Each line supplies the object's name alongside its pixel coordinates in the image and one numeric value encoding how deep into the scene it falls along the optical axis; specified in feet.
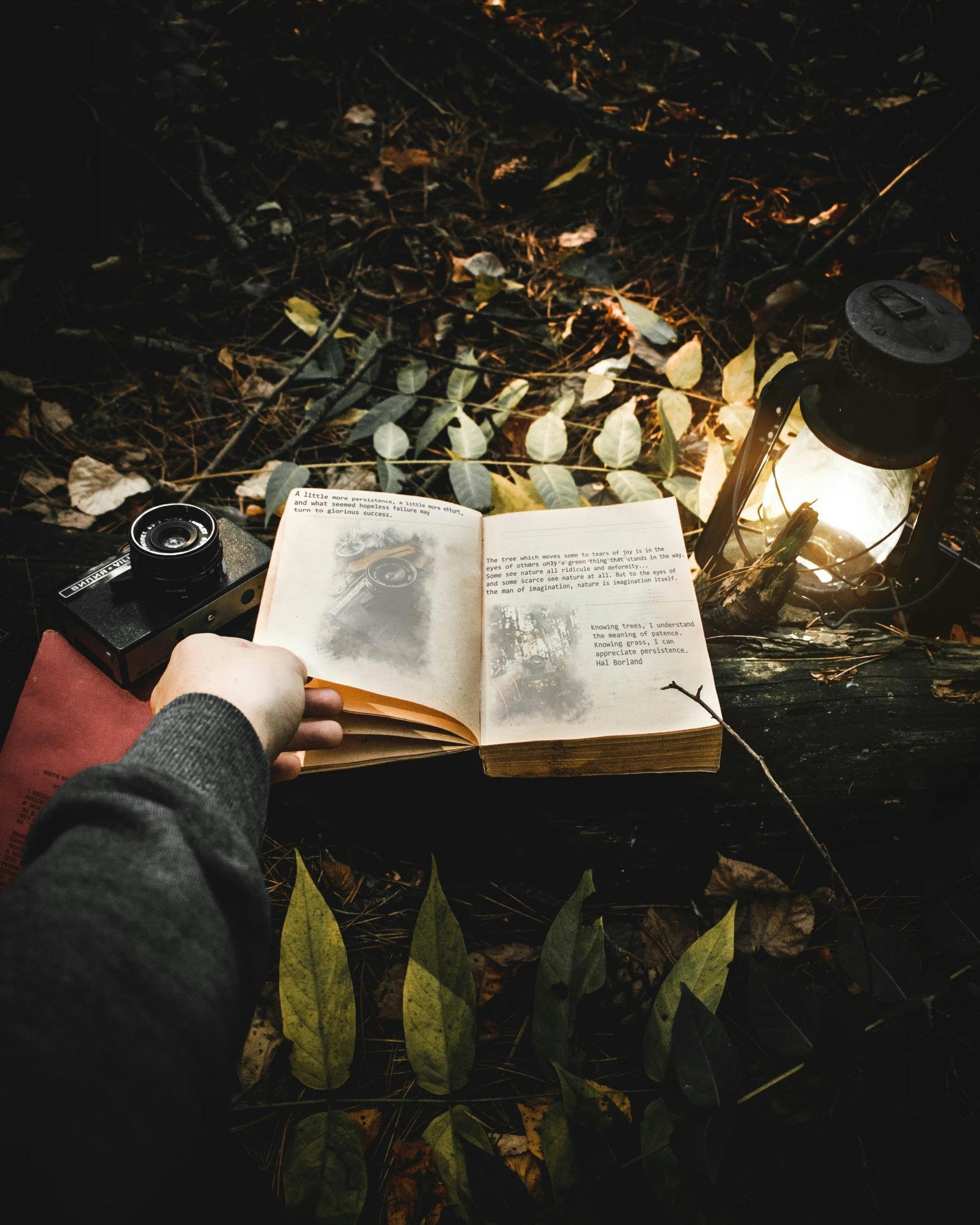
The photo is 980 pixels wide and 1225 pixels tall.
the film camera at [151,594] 1.96
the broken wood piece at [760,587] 2.02
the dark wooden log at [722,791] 2.01
